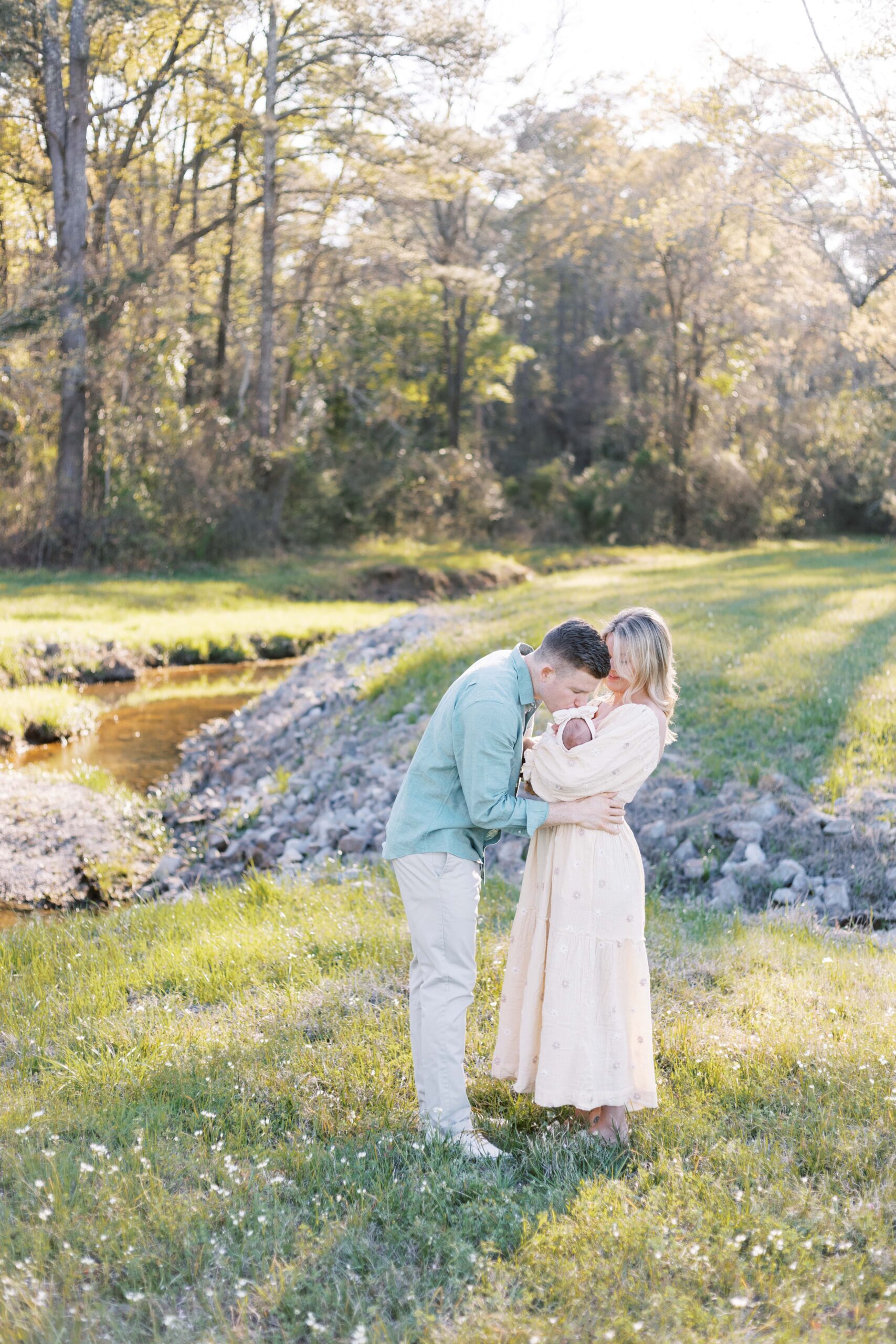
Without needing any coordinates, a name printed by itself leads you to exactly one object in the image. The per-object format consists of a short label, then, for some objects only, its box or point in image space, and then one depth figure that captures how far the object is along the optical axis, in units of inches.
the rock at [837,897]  258.5
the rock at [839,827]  279.7
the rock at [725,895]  263.1
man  148.7
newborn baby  154.9
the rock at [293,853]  320.6
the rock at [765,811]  292.8
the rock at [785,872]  272.1
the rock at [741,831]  285.1
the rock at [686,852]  287.6
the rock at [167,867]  328.8
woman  153.3
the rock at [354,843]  317.7
